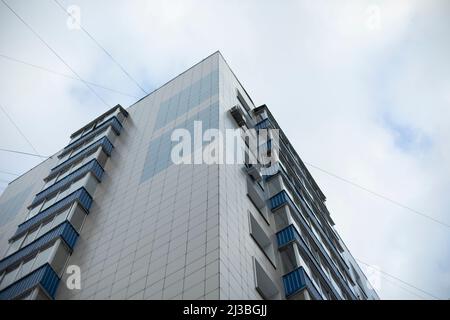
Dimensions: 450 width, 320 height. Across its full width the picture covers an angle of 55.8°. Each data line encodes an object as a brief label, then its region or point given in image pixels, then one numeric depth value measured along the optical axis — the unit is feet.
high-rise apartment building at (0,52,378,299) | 53.11
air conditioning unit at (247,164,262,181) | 74.23
